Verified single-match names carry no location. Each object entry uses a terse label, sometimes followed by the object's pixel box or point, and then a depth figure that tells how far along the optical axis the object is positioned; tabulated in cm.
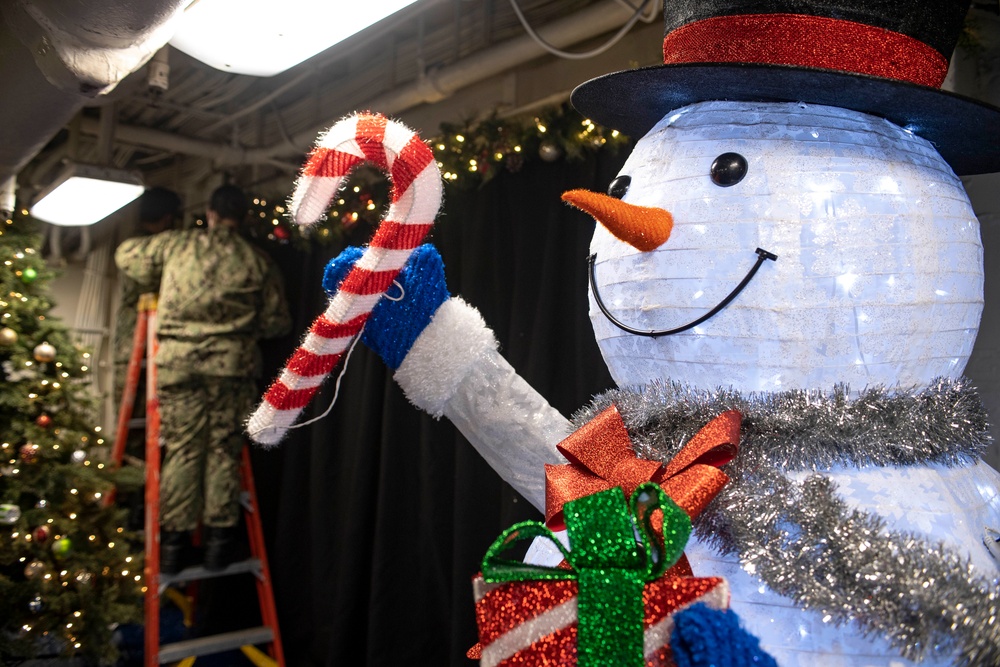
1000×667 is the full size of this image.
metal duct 145
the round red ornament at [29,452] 267
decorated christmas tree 258
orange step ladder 268
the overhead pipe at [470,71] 224
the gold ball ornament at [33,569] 257
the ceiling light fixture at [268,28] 172
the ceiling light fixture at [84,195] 314
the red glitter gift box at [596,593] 69
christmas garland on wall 201
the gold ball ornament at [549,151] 207
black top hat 89
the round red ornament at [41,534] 261
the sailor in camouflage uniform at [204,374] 290
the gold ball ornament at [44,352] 281
